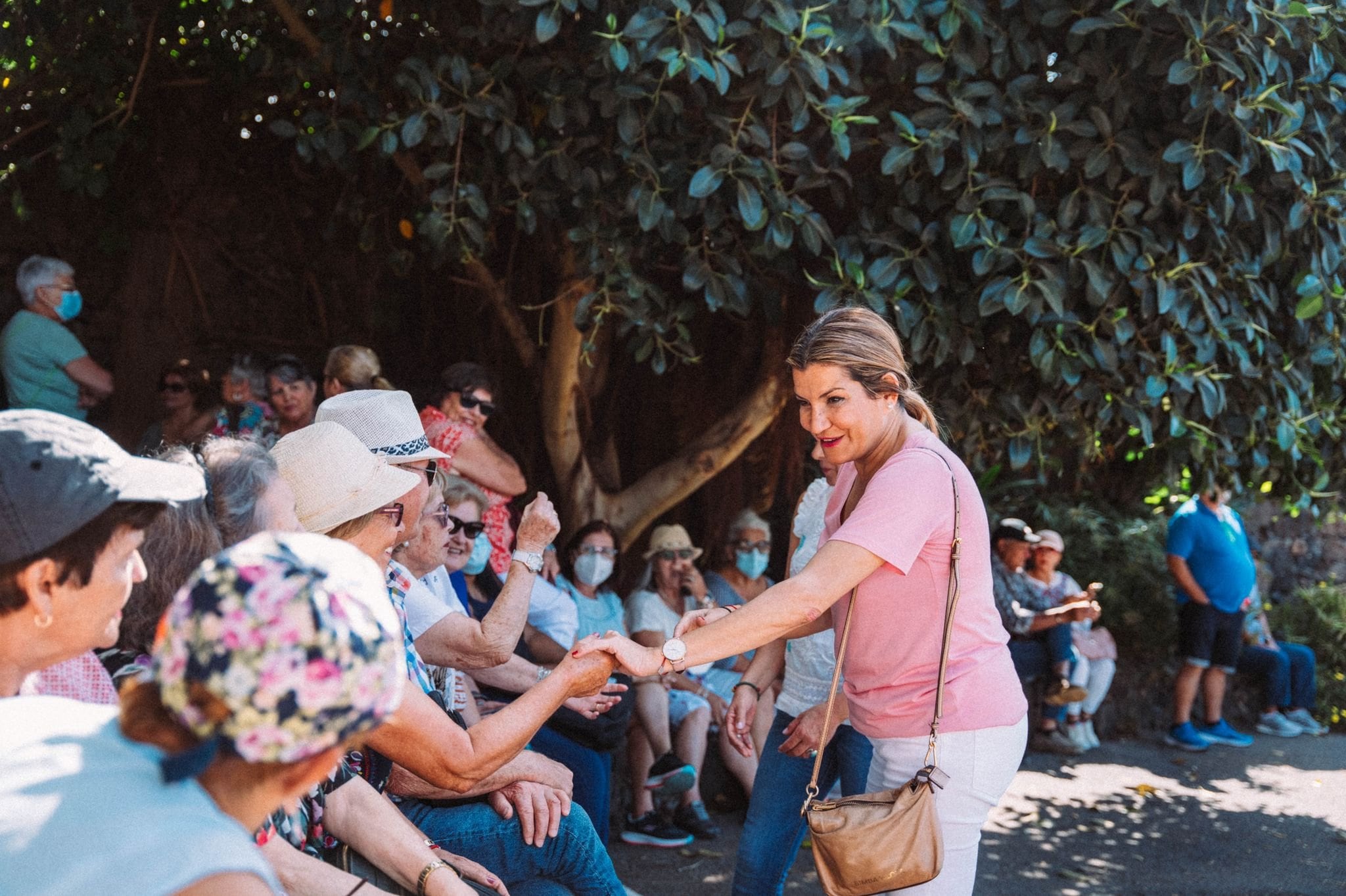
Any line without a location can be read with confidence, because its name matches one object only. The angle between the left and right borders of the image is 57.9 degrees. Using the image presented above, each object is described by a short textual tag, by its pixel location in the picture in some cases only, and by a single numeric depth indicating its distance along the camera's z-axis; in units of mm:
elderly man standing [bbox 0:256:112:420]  5750
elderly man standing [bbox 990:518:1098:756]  7336
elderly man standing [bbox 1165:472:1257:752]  7977
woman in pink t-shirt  2656
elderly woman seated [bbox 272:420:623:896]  2598
